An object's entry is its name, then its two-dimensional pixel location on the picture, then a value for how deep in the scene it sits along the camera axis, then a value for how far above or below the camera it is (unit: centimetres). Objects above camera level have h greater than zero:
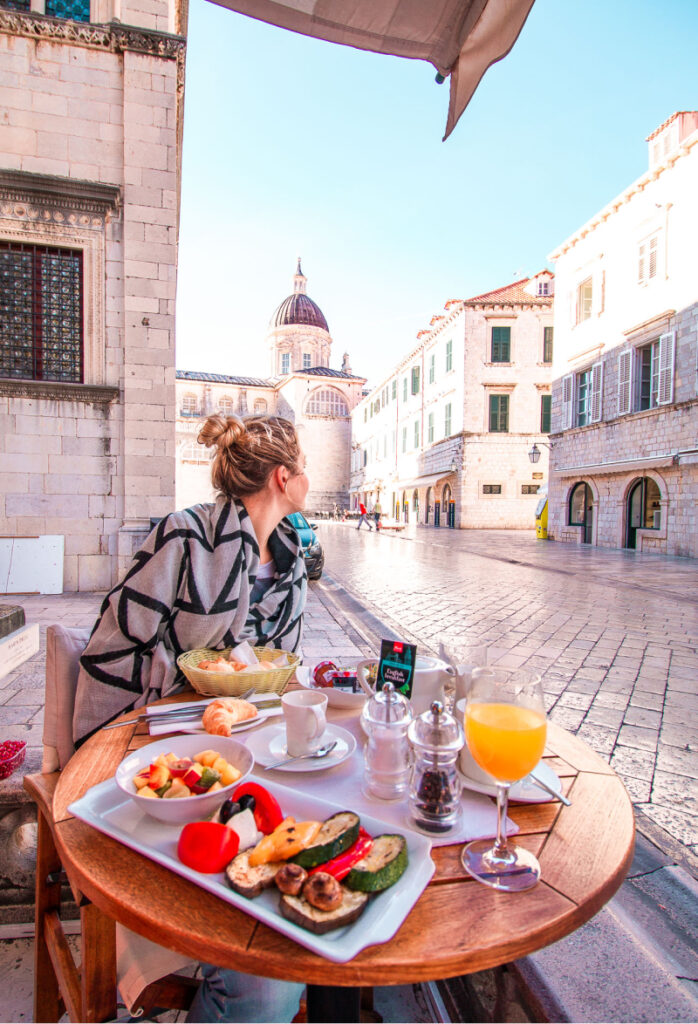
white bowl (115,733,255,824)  83 -48
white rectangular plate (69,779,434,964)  65 -53
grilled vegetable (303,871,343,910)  68 -50
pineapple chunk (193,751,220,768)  94 -46
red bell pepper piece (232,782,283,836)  83 -49
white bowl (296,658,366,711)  133 -49
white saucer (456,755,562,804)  100 -55
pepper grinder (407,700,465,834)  87 -45
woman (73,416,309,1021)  144 -30
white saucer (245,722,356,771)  103 -51
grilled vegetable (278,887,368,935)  66 -52
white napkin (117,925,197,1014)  106 -94
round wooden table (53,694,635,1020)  64 -55
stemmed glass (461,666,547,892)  80 -40
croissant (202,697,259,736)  114 -48
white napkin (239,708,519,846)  89 -53
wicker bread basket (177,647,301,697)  135 -47
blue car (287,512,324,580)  848 -78
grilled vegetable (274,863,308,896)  70 -50
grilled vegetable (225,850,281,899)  71 -52
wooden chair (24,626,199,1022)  110 -98
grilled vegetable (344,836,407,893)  72 -50
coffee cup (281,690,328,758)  105 -45
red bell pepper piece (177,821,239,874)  76 -50
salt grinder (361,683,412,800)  95 -45
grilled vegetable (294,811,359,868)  74 -49
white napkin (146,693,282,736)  118 -51
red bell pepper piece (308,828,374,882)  73 -50
